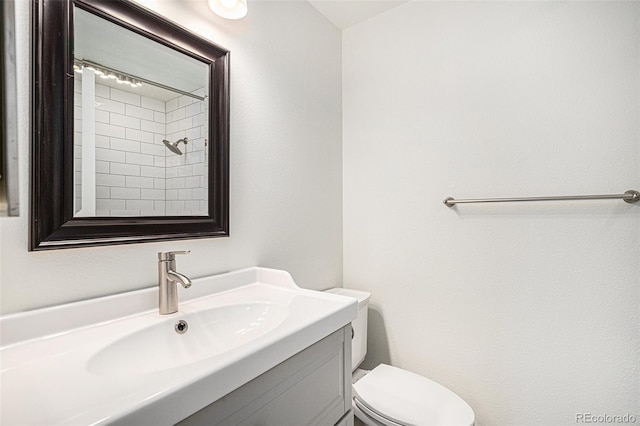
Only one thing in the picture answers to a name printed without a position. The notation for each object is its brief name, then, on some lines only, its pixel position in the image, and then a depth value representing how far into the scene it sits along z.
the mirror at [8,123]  0.27
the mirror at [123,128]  0.75
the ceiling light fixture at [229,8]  1.07
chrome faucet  0.86
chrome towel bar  1.11
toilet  1.16
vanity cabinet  0.58
